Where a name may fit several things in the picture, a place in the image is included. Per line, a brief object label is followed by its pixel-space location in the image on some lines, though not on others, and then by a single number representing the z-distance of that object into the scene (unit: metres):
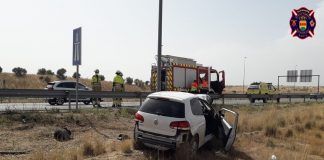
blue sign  14.40
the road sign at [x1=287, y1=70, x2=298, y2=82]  64.14
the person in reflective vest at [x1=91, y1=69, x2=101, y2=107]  21.30
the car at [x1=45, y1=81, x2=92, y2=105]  25.79
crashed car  8.77
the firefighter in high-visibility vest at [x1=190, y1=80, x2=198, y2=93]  26.34
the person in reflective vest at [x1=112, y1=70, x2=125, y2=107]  20.55
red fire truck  25.16
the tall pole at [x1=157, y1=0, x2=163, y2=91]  14.09
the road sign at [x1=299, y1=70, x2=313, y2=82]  63.71
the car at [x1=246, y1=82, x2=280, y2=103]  39.56
